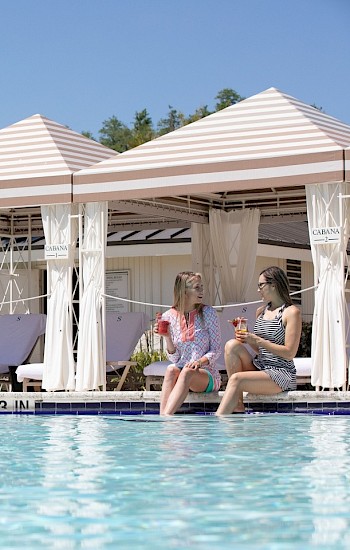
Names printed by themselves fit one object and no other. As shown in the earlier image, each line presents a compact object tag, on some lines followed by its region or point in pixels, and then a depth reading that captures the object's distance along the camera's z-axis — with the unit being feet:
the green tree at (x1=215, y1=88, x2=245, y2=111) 193.83
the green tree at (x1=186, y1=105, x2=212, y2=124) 150.65
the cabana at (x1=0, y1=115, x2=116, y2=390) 42.24
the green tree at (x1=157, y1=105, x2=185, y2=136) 199.28
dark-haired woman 32.12
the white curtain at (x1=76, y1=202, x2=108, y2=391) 41.55
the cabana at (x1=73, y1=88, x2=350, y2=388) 37.81
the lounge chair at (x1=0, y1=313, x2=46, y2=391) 49.03
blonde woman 33.37
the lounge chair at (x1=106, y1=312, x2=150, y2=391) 48.55
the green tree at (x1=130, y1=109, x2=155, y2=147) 201.62
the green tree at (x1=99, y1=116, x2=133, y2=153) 209.65
